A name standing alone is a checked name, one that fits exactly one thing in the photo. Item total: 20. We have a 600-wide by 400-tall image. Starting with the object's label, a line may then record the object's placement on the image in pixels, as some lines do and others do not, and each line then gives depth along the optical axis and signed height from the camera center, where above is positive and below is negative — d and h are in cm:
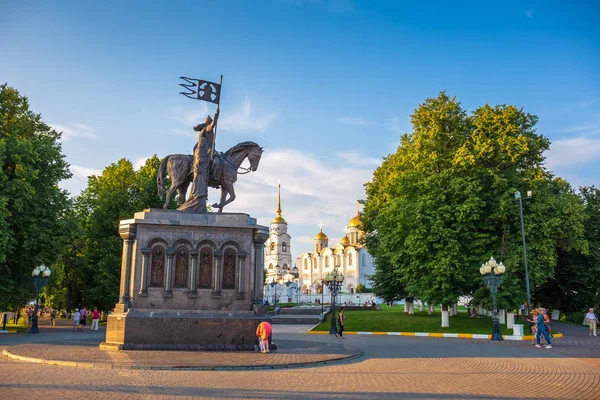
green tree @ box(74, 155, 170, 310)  3594 +549
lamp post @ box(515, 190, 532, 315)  2720 +318
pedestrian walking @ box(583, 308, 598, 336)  2656 -117
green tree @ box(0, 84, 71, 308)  2542 +471
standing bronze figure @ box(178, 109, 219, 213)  1767 +416
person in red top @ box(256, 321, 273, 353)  1544 -115
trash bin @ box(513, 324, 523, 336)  2632 -165
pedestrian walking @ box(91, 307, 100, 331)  3222 -157
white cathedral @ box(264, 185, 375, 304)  10936 +737
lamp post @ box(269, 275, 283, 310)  8680 +143
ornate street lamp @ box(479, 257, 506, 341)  2422 +76
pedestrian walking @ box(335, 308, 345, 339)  2647 -141
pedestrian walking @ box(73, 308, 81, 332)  3100 -150
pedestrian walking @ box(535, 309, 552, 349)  2077 -118
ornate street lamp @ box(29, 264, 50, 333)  2675 +67
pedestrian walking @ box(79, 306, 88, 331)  3308 -146
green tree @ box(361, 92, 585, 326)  2866 +474
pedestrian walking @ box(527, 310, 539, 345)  2256 -101
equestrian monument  1586 +54
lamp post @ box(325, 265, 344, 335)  2928 +78
